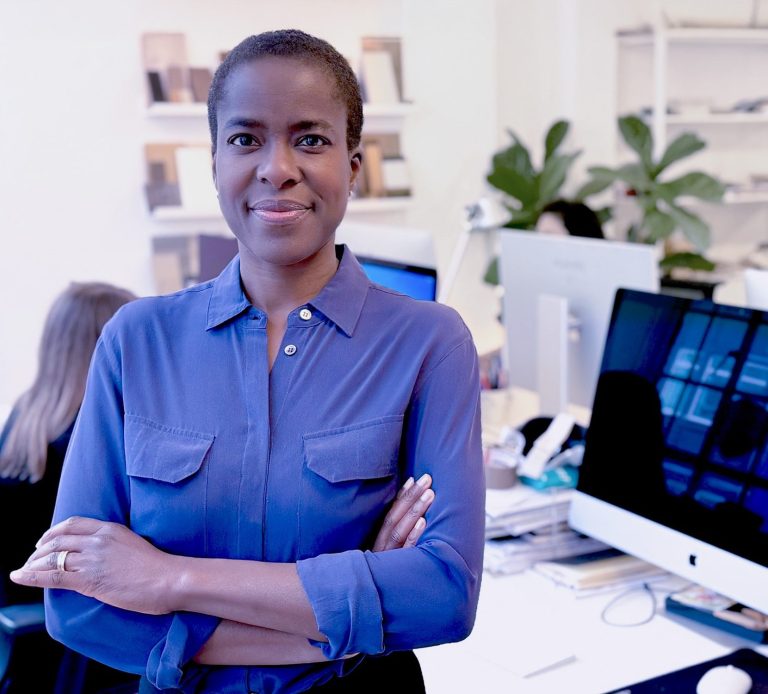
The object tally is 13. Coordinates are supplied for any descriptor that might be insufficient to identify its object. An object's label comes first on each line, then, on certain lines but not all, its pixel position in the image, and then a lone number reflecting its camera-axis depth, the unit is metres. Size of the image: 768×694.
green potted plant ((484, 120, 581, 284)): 4.70
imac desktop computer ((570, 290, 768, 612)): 1.59
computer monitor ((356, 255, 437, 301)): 2.22
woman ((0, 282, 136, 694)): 2.25
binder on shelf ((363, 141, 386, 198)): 4.85
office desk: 1.56
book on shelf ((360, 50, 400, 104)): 4.77
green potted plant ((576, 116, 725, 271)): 4.48
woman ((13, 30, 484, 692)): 1.14
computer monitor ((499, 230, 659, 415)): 2.44
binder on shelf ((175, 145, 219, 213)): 4.52
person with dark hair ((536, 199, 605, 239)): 3.80
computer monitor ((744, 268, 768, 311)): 2.03
